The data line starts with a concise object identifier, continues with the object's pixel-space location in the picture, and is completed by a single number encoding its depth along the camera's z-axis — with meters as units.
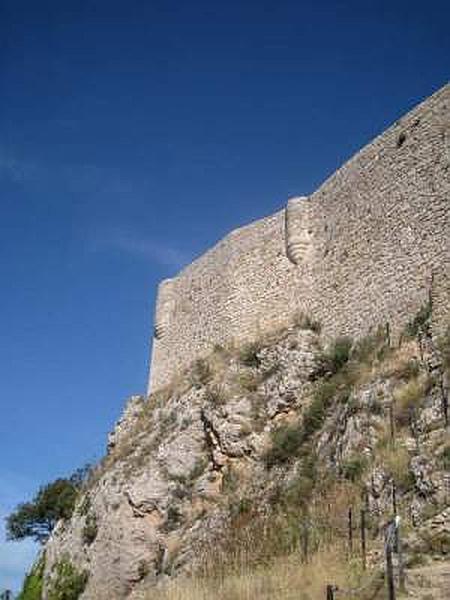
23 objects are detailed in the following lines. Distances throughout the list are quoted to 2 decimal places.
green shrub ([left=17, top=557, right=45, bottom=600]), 18.86
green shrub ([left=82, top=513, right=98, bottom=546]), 17.59
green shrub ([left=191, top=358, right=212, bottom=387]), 18.75
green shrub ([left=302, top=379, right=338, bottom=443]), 14.35
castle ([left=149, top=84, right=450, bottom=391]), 14.88
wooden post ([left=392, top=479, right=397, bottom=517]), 9.52
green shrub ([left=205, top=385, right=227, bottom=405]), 16.84
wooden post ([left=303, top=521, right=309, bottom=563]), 8.85
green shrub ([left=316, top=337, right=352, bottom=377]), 15.73
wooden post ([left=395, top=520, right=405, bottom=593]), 7.04
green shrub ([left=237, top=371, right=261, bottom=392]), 16.80
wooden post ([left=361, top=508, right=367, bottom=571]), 7.99
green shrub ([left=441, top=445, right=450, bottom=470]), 9.47
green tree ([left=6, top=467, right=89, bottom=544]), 28.88
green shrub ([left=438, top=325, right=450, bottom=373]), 12.01
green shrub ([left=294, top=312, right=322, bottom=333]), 17.62
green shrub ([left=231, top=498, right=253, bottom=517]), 13.32
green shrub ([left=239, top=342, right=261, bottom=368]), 17.70
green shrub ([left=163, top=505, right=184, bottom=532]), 15.63
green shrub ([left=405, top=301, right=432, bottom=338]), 13.71
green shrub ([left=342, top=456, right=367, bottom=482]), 10.98
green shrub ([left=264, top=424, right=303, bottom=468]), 14.20
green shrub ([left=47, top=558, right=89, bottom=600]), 16.95
